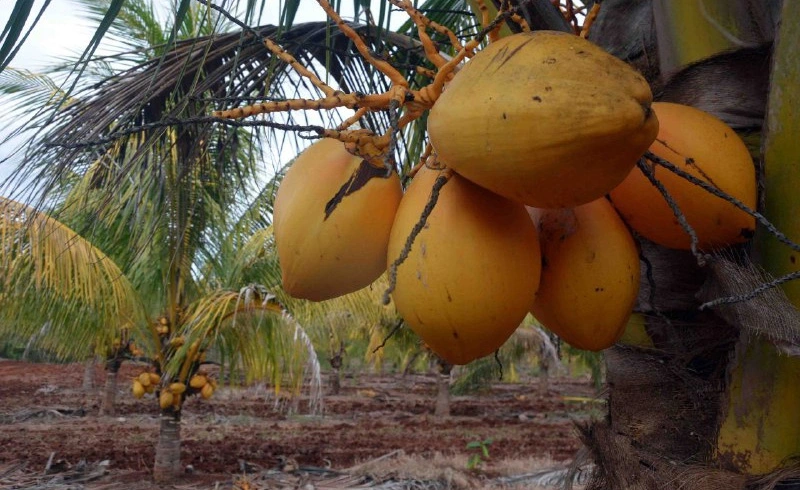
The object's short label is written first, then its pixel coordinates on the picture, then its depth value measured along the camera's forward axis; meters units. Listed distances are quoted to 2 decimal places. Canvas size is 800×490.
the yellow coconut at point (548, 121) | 0.63
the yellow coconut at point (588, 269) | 0.83
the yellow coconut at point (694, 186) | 0.83
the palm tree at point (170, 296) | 5.42
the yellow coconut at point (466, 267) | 0.74
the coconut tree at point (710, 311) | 0.91
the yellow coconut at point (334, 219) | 0.87
